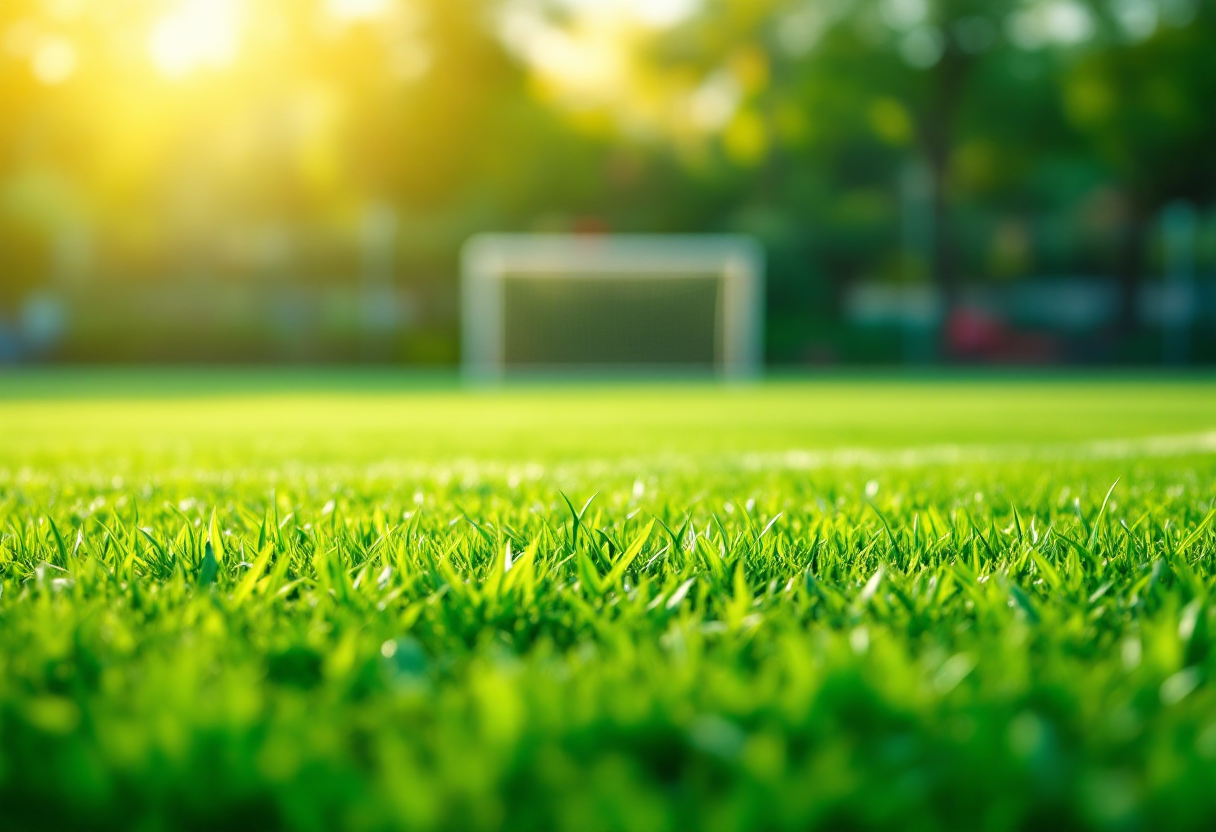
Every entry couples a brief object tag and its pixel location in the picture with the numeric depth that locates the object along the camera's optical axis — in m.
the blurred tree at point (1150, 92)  33.44
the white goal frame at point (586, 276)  22.64
